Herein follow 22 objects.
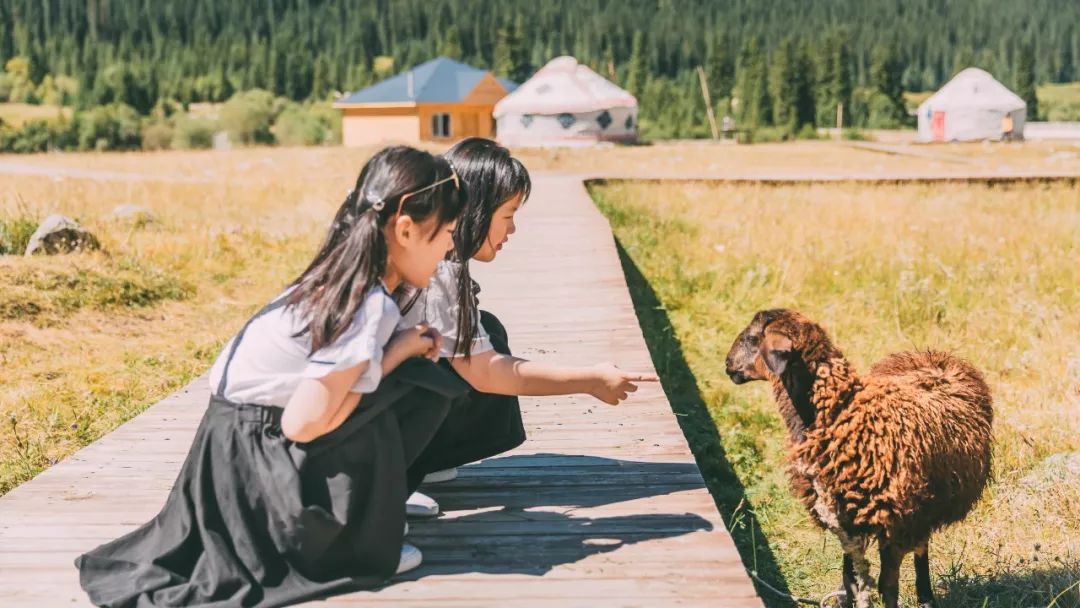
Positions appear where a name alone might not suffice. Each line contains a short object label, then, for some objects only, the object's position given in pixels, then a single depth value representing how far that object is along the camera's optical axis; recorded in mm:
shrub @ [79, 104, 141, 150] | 55844
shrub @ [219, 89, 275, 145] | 56719
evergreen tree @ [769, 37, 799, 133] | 57750
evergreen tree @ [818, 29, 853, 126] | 61062
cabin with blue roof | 46781
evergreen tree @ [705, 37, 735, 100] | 65938
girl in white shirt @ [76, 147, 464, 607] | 2910
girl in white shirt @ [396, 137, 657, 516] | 3590
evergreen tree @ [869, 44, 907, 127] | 62969
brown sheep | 3615
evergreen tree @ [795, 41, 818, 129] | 58062
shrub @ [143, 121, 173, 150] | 56688
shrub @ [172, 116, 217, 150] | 56094
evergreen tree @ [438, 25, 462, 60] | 70750
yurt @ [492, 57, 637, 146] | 41500
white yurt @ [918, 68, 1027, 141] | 46281
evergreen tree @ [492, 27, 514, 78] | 64688
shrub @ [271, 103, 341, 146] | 55000
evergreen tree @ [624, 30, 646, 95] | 65188
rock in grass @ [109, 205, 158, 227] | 13984
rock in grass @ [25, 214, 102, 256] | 10156
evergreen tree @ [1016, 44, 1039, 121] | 65188
